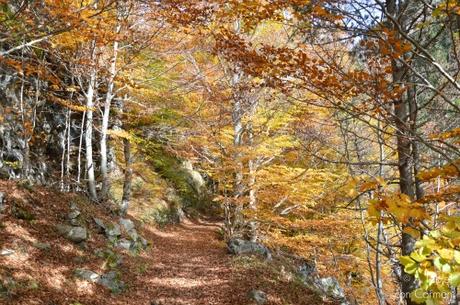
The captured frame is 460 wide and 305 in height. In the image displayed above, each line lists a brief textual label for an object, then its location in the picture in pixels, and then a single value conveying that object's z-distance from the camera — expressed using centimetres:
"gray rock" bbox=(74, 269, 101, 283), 734
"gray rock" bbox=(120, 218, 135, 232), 1127
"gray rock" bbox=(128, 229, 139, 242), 1089
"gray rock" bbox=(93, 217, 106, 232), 971
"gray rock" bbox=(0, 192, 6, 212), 757
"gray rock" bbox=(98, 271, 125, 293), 761
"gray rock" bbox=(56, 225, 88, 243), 835
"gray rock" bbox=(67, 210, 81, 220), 897
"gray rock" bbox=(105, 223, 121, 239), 980
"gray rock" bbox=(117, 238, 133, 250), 985
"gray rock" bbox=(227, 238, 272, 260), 1085
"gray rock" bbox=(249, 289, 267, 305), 805
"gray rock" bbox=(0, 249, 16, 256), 655
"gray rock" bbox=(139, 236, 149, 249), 1116
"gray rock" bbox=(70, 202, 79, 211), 940
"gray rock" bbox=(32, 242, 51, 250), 740
